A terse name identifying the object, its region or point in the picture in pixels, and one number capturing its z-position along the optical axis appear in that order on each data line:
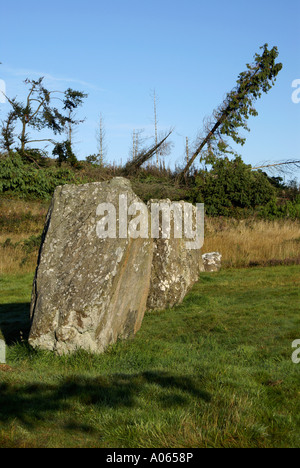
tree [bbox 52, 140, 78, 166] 33.22
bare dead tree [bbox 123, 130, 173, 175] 32.72
